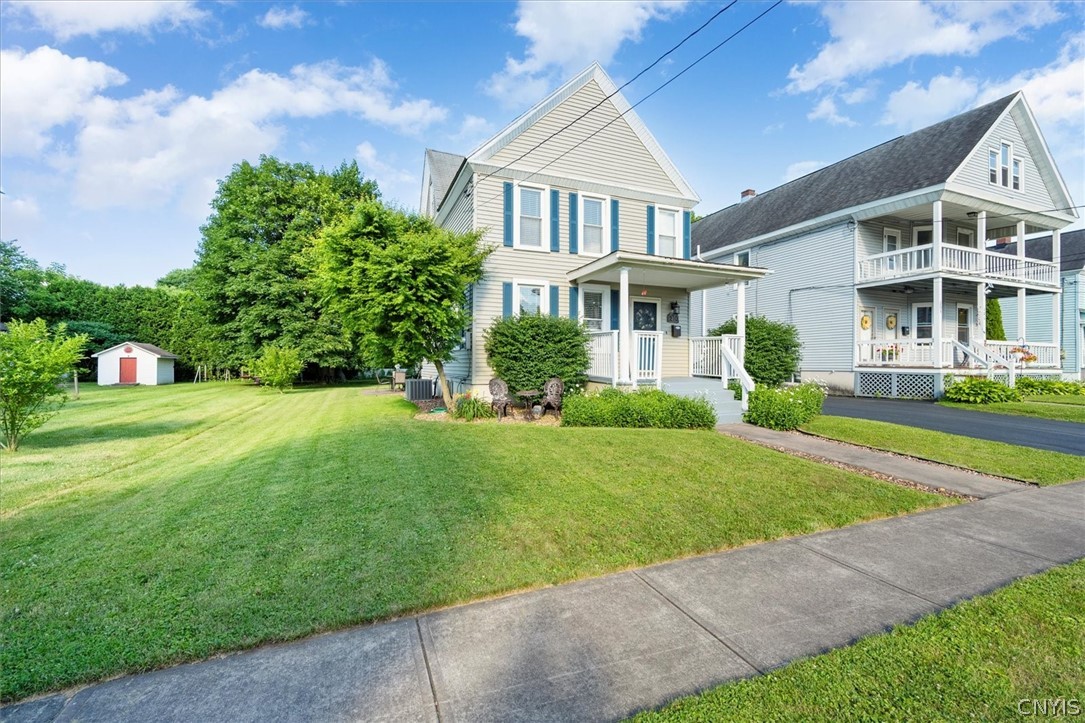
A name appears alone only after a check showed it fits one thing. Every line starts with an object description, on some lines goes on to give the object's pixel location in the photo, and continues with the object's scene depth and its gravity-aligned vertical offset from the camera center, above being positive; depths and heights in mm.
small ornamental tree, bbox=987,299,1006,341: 20469 +1579
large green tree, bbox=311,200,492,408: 10141 +1804
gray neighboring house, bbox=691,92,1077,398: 16016 +4083
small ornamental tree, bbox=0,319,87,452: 7559 -166
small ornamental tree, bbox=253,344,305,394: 20422 -276
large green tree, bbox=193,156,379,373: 23625 +4948
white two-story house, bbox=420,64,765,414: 12086 +3781
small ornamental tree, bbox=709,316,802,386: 13375 +205
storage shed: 28703 -250
